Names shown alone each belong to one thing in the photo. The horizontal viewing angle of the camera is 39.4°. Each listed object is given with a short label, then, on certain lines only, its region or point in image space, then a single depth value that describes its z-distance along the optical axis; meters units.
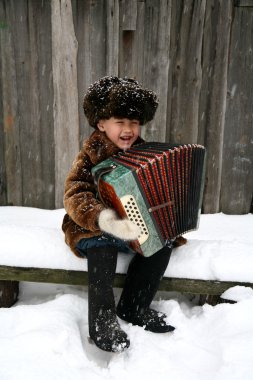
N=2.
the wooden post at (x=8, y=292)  2.04
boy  1.67
